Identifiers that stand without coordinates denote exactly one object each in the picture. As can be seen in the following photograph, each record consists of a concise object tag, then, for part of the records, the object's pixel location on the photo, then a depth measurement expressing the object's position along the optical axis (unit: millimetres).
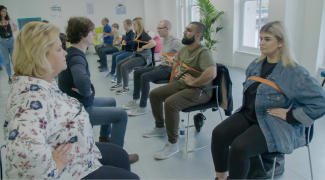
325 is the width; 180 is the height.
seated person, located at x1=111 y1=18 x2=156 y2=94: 4215
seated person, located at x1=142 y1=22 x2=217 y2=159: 2252
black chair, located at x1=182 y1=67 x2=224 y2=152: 2285
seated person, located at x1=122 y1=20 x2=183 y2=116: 3320
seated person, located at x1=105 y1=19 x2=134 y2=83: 4820
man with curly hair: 1911
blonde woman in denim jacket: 1477
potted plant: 6063
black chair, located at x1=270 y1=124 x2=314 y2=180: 1597
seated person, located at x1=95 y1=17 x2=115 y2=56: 6762
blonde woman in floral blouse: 949
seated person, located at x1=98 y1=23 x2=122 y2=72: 6252
